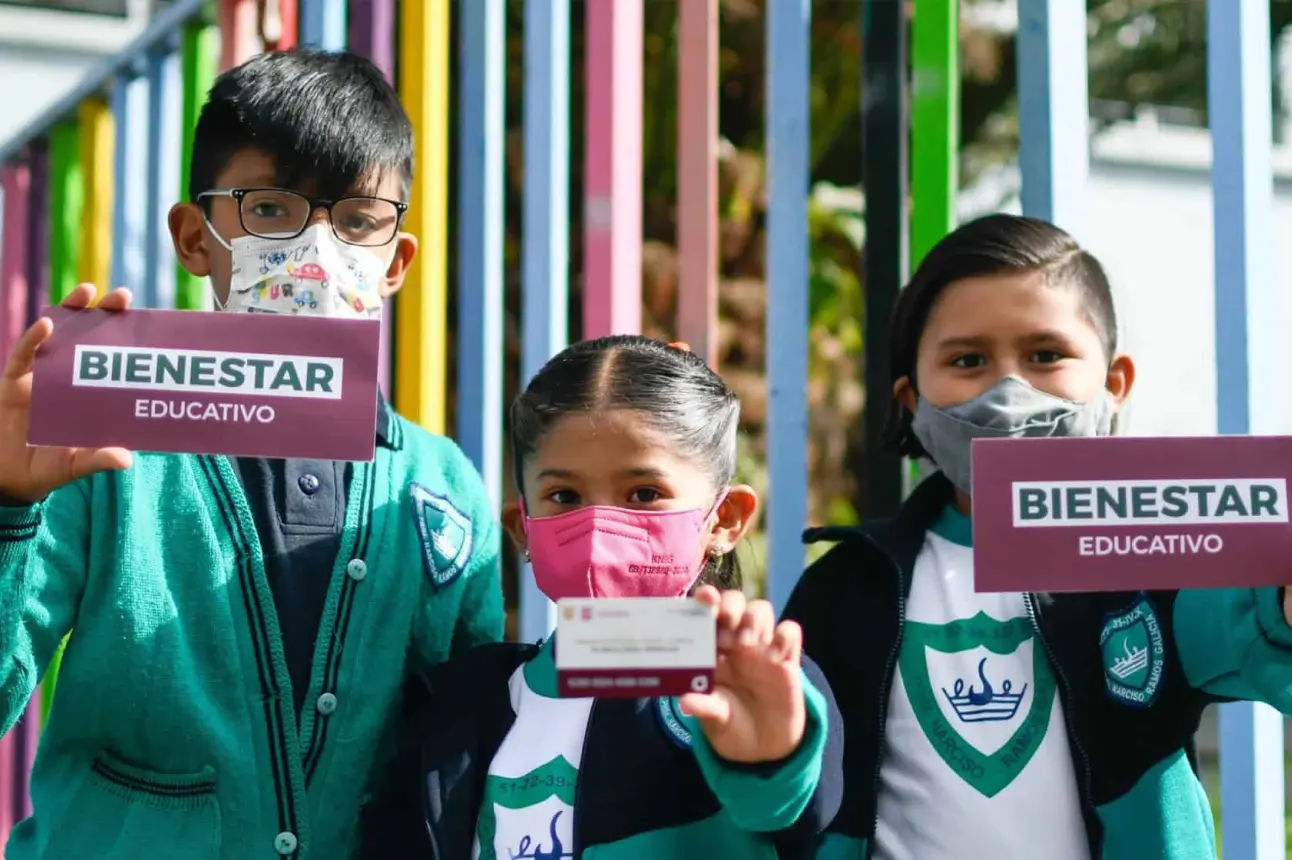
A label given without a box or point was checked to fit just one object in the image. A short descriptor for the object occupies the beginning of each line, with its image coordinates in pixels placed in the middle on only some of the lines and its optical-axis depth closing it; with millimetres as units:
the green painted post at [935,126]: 2645
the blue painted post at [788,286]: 2791
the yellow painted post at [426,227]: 3416
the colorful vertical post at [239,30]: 4031
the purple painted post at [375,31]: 3697
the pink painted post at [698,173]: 2951
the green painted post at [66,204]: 5074
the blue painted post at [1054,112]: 2455
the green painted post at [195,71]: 4230
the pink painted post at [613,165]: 3033
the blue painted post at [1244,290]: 2291
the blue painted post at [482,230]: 3340
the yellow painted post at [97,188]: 4879
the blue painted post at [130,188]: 4629
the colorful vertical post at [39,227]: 5379
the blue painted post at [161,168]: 4387
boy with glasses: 2084
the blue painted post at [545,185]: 3162
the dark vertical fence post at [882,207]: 2785
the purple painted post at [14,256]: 5445
